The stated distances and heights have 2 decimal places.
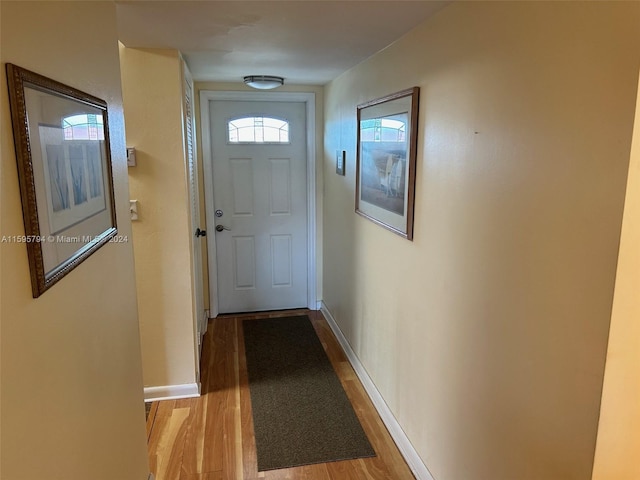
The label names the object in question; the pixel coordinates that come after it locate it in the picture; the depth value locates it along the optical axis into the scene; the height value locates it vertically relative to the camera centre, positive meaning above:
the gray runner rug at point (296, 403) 2.40 -1.51
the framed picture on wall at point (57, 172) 0.89 -0.04
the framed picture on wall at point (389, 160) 2.13 -0.01
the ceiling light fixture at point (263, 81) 3.40 +0.56
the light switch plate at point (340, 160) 3.36 -0.02
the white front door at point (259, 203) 3.98 -0.40
